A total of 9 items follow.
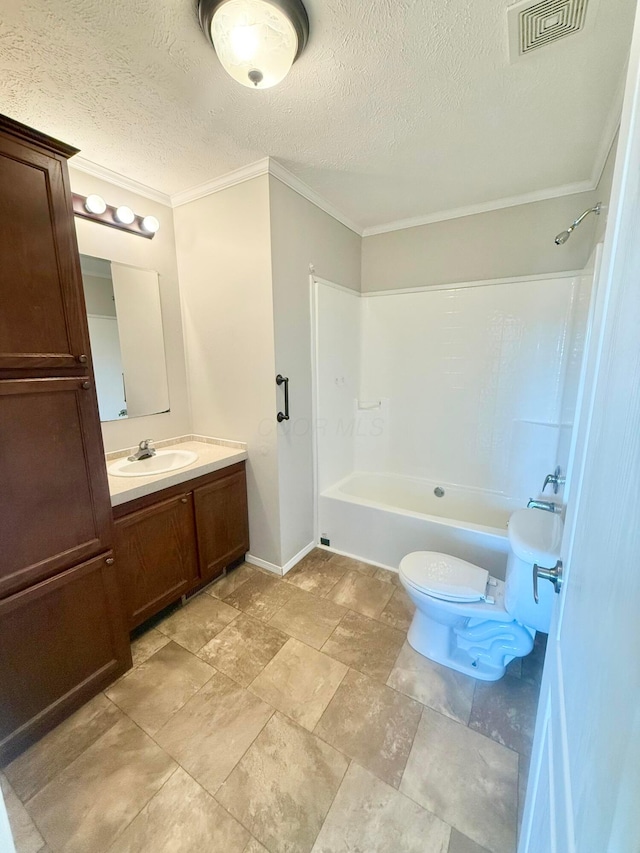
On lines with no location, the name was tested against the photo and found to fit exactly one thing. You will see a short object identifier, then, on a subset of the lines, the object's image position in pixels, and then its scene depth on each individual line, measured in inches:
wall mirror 79.9
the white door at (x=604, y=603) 12.5
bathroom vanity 67.8
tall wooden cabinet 46.1
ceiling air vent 41.4
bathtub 84.2
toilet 56.0
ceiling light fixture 40.9
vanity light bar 74.1
